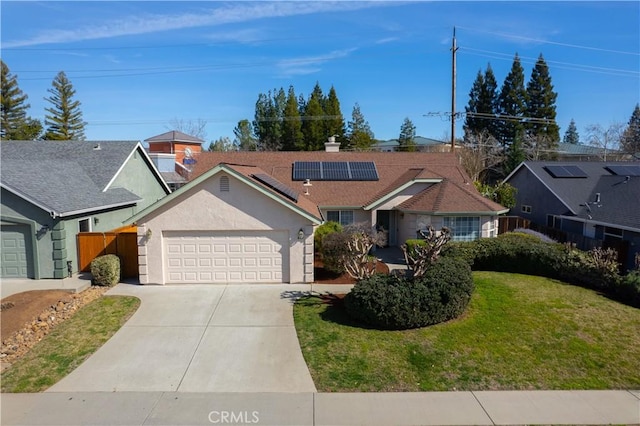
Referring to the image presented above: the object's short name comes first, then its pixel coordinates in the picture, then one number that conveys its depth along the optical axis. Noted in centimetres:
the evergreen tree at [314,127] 5459
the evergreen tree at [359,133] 5538
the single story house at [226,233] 1390
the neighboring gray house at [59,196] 1427
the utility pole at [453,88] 3005
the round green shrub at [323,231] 1667
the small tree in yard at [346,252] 1212
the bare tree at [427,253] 1140
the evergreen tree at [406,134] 6675
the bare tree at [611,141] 5662
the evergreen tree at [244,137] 6261
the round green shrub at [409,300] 1020
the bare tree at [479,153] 4222
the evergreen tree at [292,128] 5538
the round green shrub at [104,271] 1383
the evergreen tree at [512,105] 5291
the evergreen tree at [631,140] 5388
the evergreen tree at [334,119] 5478
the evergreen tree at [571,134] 10139
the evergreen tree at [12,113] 4709
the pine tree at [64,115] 5091
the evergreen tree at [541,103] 5275
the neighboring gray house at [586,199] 1911
